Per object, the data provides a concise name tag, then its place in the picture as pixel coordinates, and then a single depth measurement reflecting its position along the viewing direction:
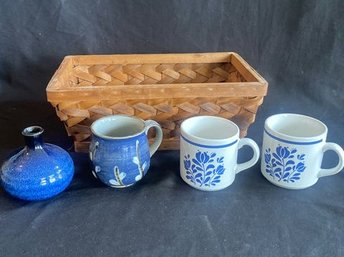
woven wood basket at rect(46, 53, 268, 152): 0.52
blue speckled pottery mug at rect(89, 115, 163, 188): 0.48
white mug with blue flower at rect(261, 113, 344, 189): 0.49
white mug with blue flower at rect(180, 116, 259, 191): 0.48
